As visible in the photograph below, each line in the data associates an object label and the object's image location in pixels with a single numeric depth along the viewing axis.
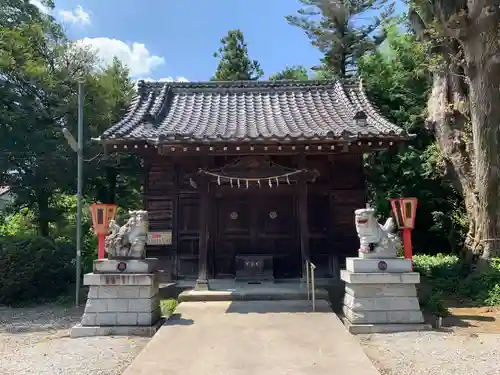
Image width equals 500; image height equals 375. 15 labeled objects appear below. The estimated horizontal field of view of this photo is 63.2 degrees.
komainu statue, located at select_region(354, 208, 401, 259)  6.99
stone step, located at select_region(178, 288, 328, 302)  8.13
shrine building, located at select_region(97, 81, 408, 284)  9.04
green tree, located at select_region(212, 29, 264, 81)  26.19
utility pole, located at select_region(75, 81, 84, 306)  8.86
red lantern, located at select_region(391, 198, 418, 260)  7.25
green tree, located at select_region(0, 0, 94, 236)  12.09
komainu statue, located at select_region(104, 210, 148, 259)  6.95
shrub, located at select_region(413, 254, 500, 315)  9.06
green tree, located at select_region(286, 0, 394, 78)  21.97
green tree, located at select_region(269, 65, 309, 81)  27.73
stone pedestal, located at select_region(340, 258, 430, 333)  6.75
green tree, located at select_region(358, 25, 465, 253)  14.80
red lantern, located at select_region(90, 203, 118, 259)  7.36
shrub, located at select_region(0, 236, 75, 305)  9.53
